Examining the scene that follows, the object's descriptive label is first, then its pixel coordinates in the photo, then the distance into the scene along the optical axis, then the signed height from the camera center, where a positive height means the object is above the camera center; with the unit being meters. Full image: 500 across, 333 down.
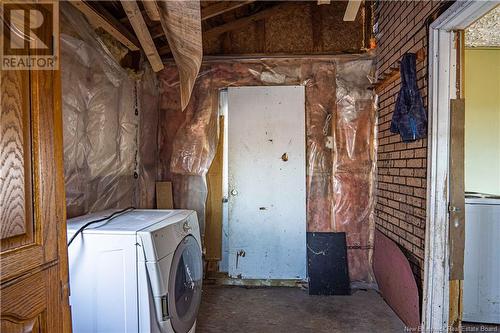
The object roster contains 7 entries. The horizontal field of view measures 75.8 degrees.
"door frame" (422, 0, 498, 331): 2.03 -0.07
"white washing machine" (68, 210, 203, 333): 1.51 -0.56
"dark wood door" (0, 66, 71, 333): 0.80 -0.12
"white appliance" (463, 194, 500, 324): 2.35 -0.71
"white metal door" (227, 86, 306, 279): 3.21 -0.26
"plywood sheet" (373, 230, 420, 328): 2.29 -0.96
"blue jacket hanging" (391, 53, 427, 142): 2.20 +0.38
